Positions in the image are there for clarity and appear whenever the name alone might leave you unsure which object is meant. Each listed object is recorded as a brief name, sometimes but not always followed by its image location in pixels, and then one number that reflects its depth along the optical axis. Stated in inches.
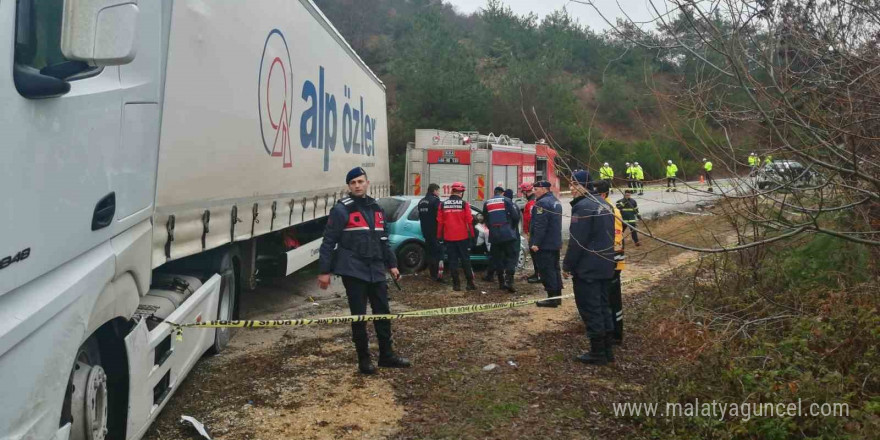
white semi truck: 107.5
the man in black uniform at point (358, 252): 237.0
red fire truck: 661.3
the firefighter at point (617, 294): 266.1
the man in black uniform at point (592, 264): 255.9
